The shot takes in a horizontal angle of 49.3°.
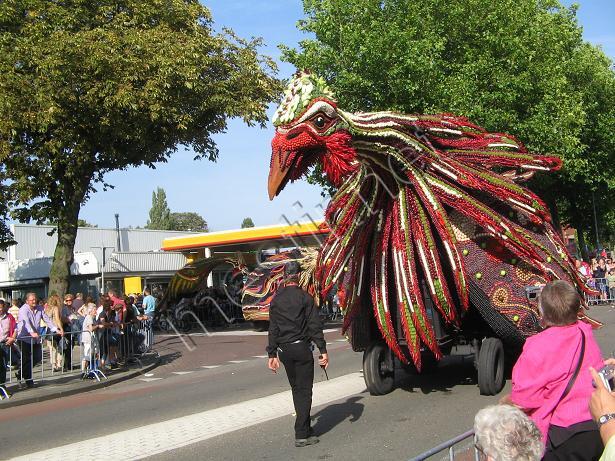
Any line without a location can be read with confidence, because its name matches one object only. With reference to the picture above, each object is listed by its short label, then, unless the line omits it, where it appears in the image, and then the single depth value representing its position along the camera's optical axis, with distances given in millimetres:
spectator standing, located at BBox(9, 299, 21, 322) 15148
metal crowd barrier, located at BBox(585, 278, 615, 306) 23391
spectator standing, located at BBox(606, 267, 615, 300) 23203
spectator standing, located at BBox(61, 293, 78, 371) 14321
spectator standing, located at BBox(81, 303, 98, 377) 13711
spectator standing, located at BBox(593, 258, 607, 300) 24141
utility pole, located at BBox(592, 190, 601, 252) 33575
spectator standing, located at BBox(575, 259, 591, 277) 22234
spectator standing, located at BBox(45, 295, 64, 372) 14391
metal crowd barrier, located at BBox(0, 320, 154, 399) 12758
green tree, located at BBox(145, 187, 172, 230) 88438
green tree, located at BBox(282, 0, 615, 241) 21344
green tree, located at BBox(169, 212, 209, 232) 101312
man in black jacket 6703
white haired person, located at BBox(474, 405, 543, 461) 2834
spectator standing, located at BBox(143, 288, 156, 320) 23227
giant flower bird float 7434
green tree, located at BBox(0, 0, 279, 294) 17297
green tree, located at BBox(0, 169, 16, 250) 18969
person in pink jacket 3531
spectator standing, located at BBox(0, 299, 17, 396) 12055
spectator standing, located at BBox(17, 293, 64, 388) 12758
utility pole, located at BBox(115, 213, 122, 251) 45412
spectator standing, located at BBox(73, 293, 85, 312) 18584
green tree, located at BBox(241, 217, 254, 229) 92825
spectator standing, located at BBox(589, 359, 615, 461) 2777
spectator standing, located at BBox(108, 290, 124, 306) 15403
